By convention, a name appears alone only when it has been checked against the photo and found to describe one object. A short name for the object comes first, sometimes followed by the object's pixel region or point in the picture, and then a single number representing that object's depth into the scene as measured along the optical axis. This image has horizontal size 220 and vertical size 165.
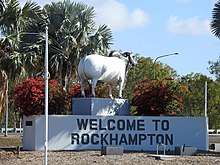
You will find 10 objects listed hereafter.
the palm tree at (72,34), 36.44
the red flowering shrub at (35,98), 27.31
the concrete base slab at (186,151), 25.55
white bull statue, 27.92
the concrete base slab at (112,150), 24.34
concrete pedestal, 28.05
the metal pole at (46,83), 21.38
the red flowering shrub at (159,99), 29.55
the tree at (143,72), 64.56
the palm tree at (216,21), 30.86
